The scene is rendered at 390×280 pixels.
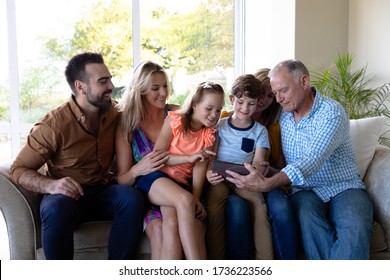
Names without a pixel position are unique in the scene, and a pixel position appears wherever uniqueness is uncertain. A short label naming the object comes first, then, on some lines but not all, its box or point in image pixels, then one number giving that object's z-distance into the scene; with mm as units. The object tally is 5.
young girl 2240
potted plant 4027
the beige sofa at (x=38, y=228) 2186
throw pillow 2551
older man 2098
